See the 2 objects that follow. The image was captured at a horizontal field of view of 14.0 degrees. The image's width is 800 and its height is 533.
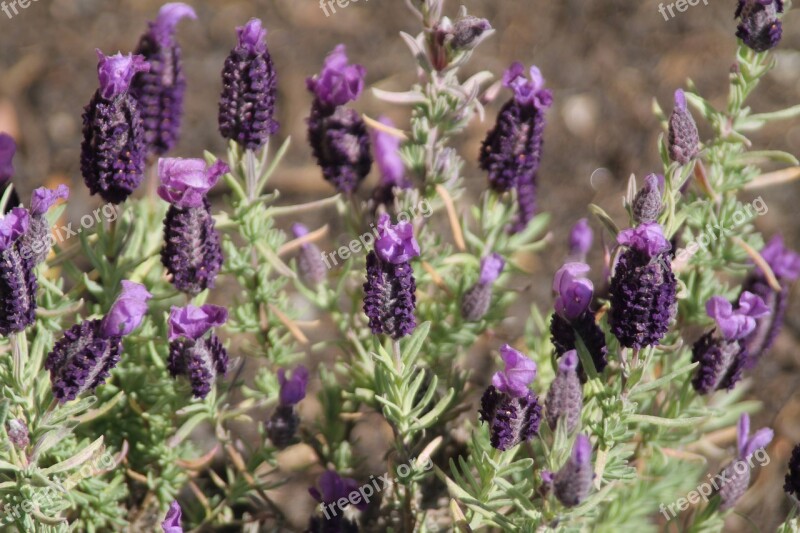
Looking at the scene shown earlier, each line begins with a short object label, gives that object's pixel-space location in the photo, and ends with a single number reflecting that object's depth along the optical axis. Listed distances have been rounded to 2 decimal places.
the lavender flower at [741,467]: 0.88
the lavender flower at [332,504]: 0.90
